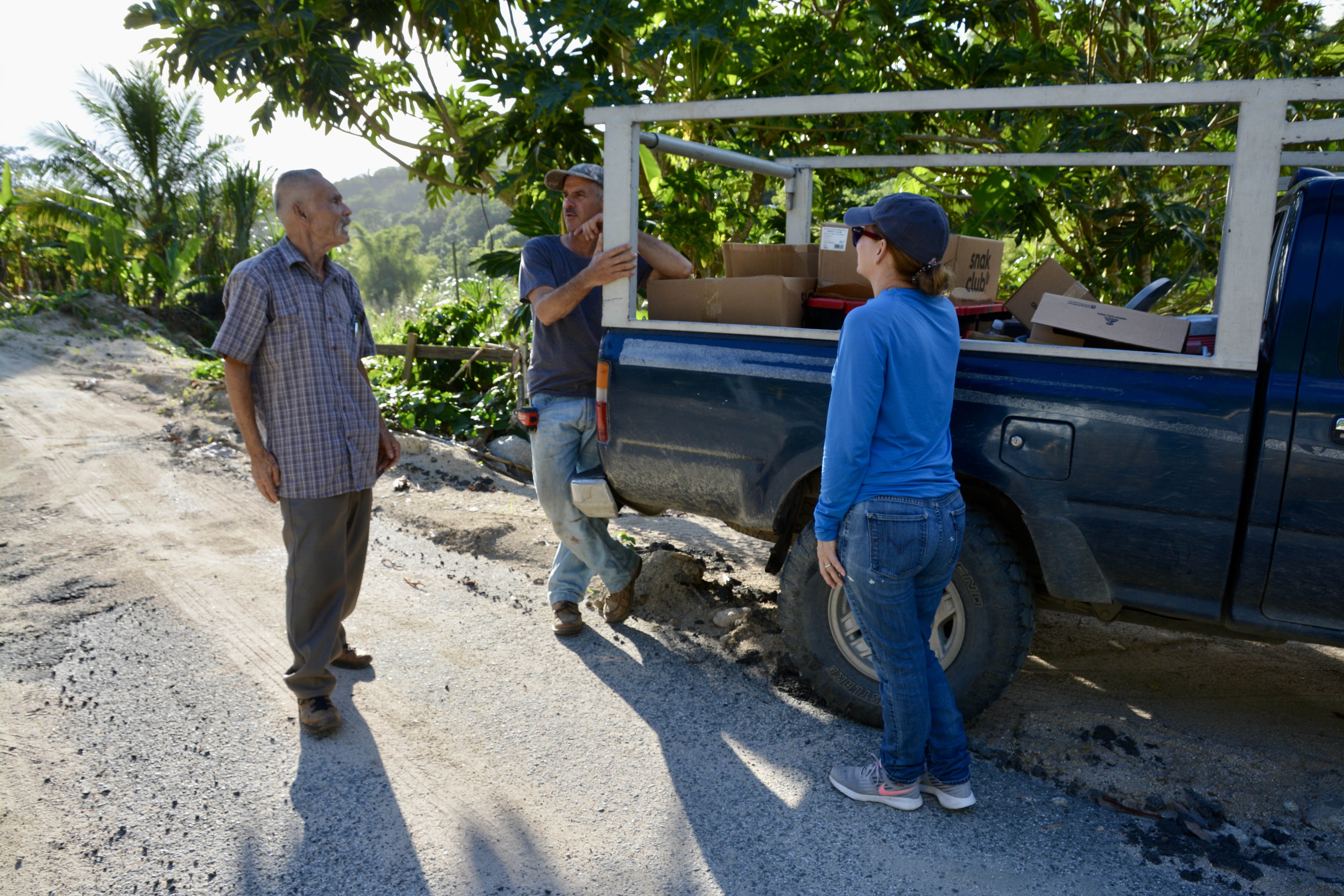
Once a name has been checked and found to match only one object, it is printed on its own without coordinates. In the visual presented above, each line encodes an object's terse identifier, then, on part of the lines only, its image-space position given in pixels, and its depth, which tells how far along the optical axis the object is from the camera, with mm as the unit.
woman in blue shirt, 2580
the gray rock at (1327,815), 2818
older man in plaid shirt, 3197
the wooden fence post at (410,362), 9289
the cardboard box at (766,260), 4000
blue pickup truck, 2748
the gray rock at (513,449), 7602
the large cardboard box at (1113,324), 3014
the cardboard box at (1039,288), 3770
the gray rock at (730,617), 4293
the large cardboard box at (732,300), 3541
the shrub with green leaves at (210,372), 10820
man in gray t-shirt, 4055
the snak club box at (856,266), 3852
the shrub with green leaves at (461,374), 8375
